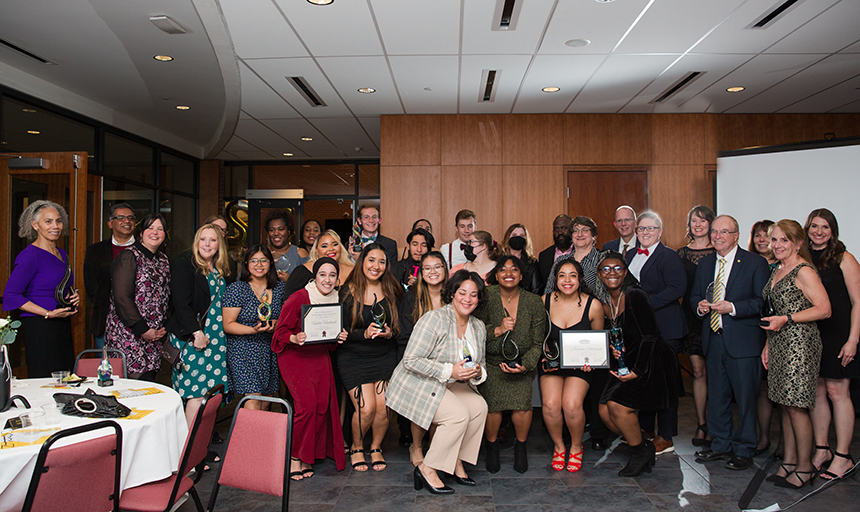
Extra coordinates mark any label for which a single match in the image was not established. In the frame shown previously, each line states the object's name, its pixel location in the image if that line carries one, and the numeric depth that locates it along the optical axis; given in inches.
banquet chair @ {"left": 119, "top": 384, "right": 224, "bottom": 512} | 94.0
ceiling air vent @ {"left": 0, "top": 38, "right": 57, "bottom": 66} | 206.3
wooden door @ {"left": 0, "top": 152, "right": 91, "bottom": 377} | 219.5
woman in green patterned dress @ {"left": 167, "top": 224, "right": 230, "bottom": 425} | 152.6
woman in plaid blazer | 137.6
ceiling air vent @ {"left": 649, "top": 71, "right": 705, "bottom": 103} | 236.2
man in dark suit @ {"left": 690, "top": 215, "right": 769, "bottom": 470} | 154.1
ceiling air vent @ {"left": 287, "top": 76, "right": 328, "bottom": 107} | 241.7
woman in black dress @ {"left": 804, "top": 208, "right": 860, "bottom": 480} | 140.3
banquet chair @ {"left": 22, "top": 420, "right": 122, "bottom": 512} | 73.3
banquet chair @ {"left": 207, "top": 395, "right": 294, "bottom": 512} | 92.6
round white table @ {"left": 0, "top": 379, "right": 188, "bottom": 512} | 77.9
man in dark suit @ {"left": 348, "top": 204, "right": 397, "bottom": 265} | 207.0
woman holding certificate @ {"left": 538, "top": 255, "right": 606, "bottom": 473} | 153.0
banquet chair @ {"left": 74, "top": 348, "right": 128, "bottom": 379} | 137.1
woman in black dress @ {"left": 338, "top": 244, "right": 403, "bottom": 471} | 154.1
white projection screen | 186.2
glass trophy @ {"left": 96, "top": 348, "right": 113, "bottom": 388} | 118.6
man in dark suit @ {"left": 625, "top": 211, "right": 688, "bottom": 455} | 165.2
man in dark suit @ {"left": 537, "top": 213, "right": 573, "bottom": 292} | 203.2
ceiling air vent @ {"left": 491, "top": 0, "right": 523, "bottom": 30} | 167.3
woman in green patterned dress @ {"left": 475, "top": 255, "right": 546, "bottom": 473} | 152.9
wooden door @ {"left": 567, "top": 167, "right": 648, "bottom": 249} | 302.2
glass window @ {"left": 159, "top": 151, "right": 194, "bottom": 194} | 376.5
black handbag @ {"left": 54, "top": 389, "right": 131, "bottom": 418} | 97.3
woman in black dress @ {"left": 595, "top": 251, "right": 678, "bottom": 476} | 147.9
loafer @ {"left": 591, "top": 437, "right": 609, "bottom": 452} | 169.6
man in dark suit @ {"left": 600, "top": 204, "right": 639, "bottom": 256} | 210.8
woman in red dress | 146.8
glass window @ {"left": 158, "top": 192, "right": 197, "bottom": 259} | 383.2
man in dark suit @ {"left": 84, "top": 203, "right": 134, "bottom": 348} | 187.6
